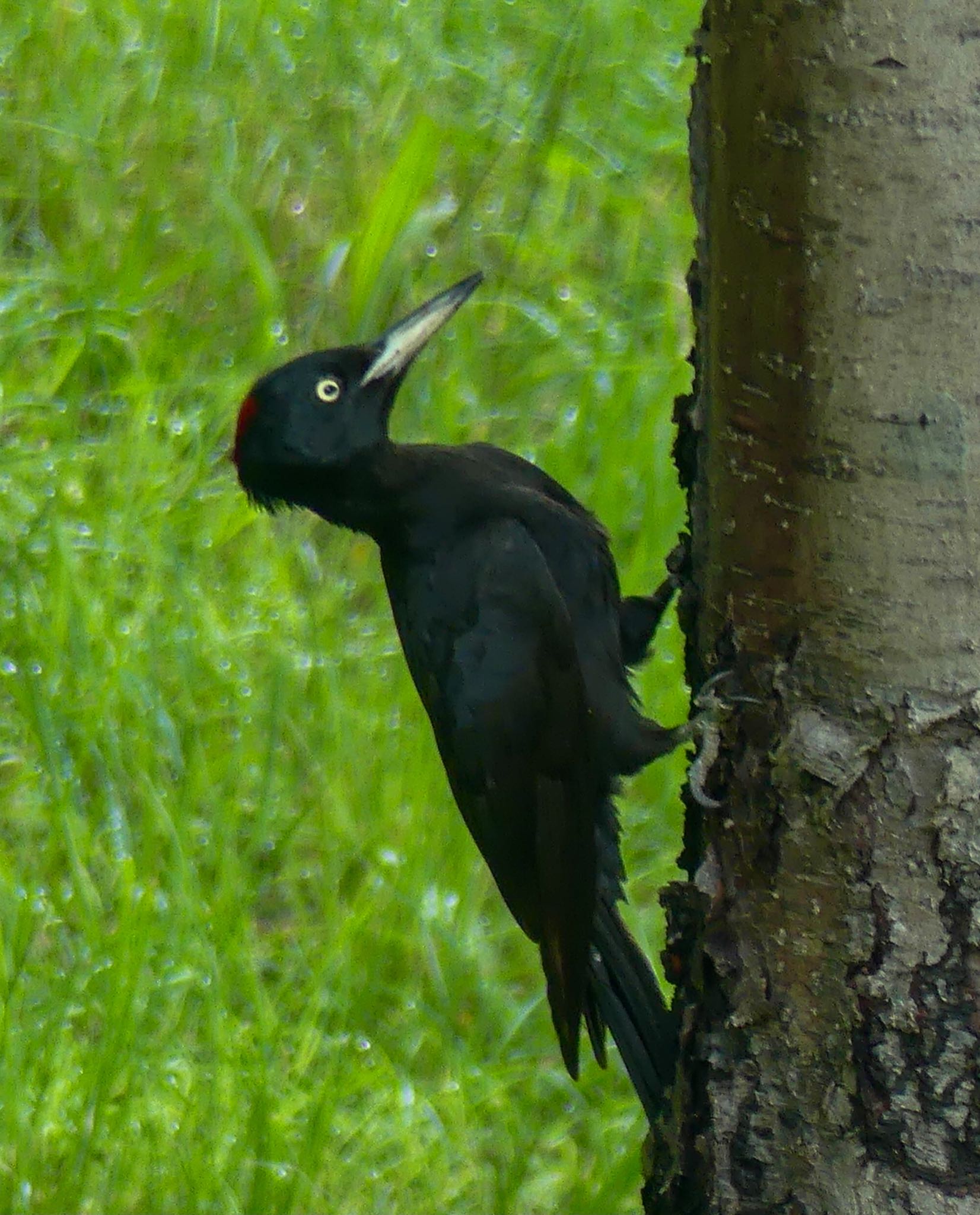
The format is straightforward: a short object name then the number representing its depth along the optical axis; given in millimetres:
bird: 11567
